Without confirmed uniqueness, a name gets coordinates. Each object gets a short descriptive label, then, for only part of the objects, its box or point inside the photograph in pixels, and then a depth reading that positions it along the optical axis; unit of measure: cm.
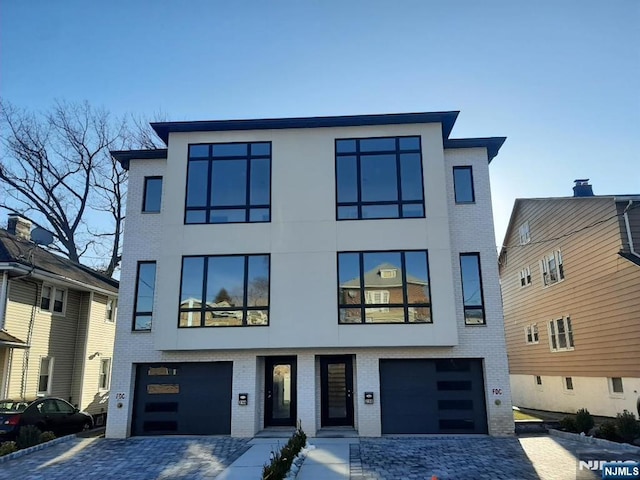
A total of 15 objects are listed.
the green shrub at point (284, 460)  749
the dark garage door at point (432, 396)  1315
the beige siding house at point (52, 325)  1558
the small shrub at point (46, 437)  1189
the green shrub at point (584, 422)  1209
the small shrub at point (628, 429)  1069
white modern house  1316
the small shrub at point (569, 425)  1234
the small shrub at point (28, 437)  1124
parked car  1208
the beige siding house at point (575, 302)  1505
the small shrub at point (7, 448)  1055
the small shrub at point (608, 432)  1113
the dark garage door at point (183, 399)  1355
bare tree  2341
